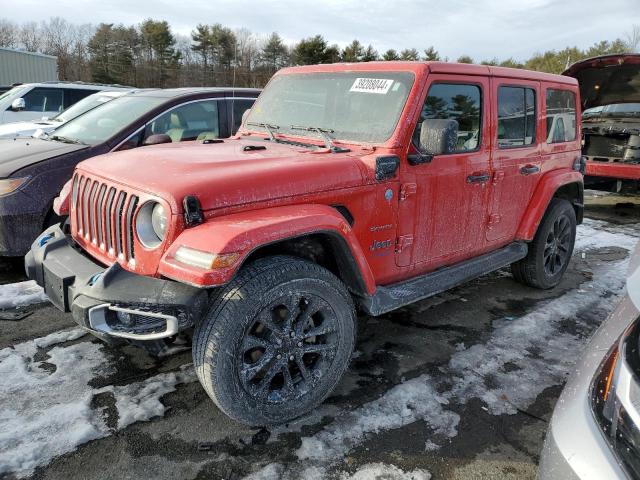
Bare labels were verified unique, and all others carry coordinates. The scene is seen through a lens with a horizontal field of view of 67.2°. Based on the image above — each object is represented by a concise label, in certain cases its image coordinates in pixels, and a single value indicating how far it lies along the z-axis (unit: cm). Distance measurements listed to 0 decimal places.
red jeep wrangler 226
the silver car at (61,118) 690
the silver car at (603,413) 137
